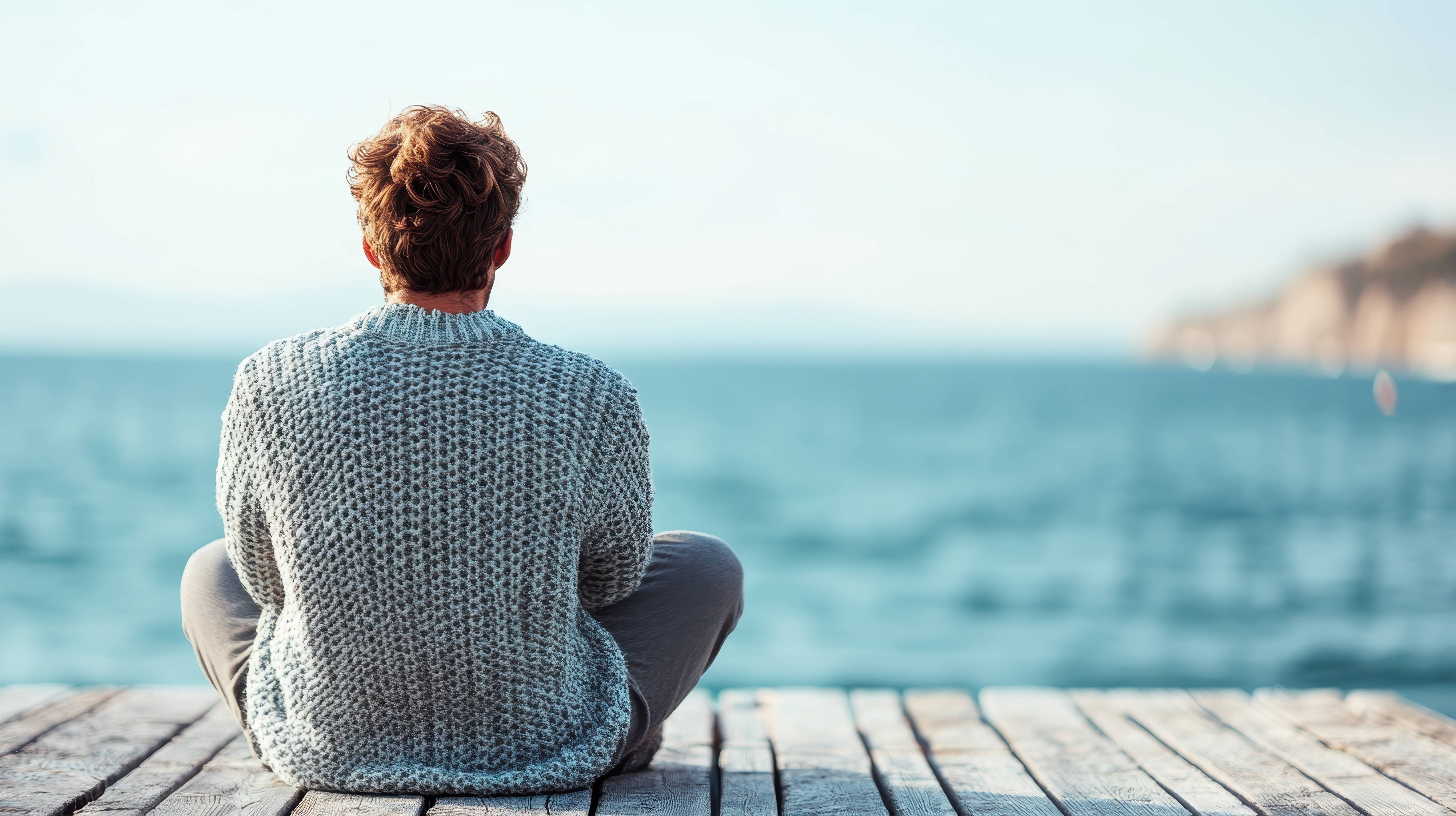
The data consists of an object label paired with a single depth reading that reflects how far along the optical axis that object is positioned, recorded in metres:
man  3.82
